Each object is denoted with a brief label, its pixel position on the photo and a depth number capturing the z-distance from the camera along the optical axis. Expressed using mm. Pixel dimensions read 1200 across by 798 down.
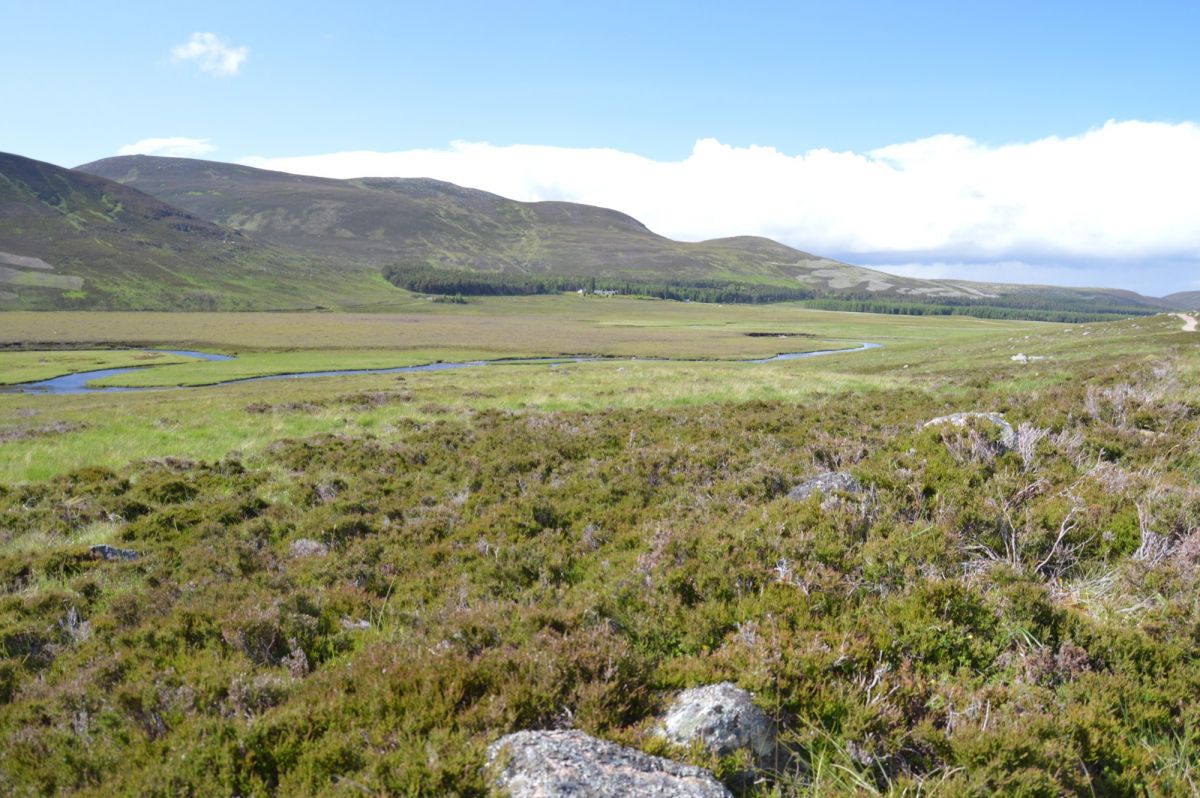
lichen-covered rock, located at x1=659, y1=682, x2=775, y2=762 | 4355
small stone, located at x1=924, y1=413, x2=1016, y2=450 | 9984
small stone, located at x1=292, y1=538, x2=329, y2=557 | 9391
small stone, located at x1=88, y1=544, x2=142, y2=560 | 9303
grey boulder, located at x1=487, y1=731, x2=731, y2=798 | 3789
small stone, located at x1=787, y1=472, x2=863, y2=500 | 8850
